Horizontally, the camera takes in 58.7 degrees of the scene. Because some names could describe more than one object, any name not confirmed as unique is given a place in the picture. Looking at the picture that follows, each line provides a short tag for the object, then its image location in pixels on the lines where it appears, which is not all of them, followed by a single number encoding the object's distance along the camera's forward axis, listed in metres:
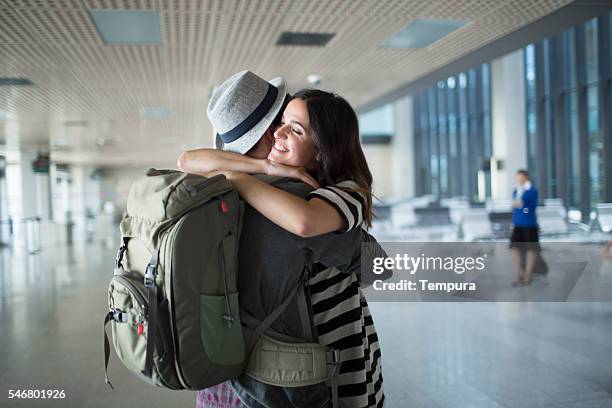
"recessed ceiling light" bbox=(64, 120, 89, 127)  11.88
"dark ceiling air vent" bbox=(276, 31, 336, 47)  6.04
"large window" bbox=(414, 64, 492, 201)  20.19
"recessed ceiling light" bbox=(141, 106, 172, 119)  10.91
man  1.07
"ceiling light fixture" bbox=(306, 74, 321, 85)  8.10
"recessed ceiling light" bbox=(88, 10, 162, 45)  5.13
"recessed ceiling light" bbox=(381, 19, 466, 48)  5.79
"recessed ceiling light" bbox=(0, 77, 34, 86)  7.52
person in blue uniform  7.17
